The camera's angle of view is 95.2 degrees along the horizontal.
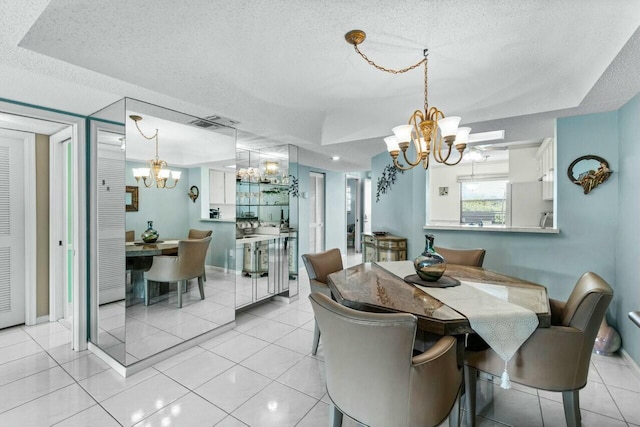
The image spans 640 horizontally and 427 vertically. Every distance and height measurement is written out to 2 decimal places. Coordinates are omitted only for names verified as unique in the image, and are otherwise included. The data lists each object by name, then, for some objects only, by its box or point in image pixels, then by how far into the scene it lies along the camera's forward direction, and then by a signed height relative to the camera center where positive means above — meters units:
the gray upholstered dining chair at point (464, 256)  2.82 -0.45
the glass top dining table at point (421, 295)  1.48 -0.53
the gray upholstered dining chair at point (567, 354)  1.49 -0.75
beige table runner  1.48 -0.58
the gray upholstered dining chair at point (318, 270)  2.57 -0.56
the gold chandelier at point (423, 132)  1.91 +0.55
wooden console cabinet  3.97 -0.52
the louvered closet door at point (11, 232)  3.05 -0.22
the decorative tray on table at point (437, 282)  2.04 -0.52
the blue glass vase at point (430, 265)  2.09 -0.39
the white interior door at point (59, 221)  3.05 -0.11
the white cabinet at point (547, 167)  3.82 +0.63
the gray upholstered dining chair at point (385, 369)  1.22 -0.70
